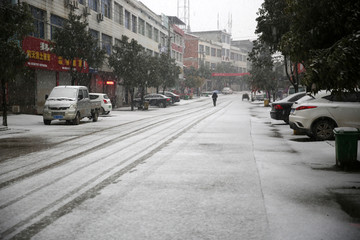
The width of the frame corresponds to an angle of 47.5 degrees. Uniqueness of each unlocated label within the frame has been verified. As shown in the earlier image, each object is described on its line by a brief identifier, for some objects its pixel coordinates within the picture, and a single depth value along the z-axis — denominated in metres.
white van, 20.06
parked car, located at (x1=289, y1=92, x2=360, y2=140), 12.66
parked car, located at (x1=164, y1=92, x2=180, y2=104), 53.32
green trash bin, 8.55
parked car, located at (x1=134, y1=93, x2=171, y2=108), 44.68
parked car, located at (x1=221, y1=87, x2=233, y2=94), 103.56
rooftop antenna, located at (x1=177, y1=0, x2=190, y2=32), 124.83
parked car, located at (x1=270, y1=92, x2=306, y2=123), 18.66
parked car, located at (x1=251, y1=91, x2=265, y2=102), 67.01
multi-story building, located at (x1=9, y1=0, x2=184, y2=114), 28.62
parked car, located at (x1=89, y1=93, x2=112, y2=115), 29.27
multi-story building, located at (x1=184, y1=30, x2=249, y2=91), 114.50
